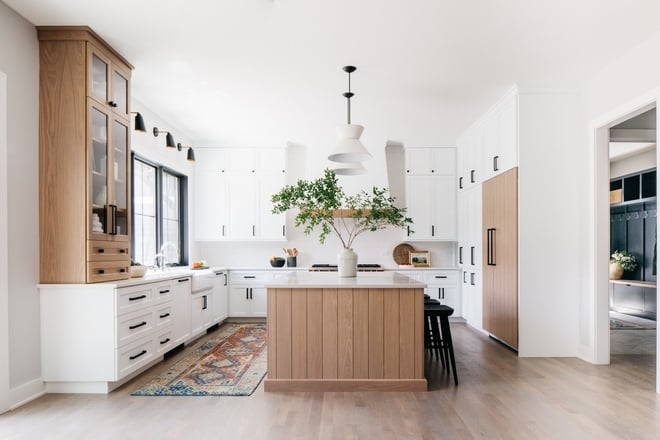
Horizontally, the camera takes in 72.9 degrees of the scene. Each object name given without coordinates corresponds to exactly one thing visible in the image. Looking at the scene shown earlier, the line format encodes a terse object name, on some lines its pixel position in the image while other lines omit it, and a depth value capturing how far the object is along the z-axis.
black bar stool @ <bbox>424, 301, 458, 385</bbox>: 3.69
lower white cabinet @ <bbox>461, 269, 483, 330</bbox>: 5.80
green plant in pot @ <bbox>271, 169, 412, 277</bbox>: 3.74
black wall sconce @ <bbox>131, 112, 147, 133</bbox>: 3.99
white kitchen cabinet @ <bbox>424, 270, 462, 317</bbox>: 6.63
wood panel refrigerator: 4.64
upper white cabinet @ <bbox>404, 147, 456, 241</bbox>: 6.80
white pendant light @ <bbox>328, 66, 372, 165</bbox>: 3.80
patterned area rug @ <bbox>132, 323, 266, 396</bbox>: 3.47
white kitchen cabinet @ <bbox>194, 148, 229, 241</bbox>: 6.77
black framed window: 5.24
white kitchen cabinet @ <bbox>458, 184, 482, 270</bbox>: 5.86
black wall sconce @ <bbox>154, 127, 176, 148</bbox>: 4.95
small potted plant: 7.81
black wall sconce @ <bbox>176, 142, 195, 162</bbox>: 5.46
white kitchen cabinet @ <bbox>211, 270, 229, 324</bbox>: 5.96
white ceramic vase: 4.10
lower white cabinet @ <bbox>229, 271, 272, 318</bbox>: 6.57
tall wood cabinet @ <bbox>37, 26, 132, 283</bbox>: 3.34
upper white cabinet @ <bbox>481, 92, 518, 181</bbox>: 4.64
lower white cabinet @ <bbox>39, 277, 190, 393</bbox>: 3.34
